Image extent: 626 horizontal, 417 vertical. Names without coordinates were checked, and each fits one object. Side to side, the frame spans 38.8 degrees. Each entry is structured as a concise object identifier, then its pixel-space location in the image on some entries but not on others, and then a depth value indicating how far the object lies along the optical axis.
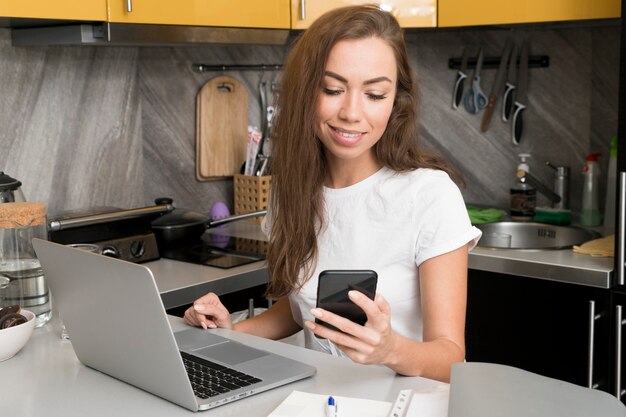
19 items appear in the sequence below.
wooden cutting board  2.95
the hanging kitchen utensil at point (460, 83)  3.07
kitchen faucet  2.89
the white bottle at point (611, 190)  2.72
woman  1.60
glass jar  1.76
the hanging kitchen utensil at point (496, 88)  2.97
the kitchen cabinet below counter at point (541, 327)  2.29
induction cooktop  2.41
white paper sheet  1.21
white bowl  1.47
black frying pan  2.51
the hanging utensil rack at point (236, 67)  2.93
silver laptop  1.23
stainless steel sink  2.79
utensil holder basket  2.96
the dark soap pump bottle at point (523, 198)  2.88
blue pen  1.19
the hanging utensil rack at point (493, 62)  2.91
